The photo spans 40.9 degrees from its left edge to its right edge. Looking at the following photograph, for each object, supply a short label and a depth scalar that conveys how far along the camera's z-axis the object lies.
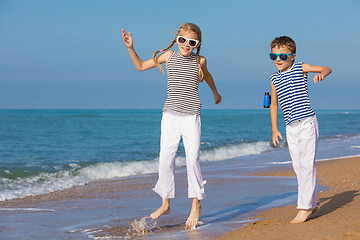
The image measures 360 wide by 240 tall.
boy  4.79
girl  4.98
